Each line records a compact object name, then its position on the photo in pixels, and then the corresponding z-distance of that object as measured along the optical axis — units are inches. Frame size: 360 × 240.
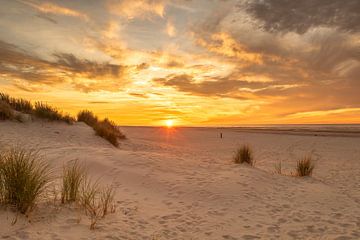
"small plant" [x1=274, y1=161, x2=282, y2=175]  486.0
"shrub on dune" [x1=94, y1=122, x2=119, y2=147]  690.8
